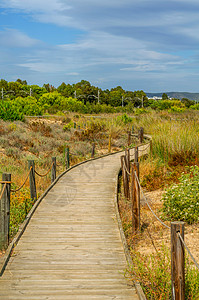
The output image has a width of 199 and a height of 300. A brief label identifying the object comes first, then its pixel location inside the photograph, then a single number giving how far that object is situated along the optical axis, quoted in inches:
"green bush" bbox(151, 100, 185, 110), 2966.5
